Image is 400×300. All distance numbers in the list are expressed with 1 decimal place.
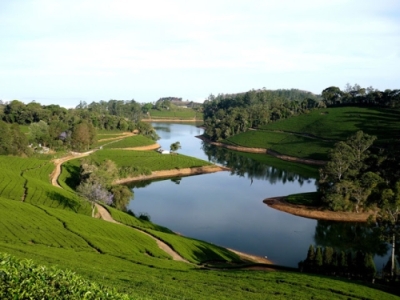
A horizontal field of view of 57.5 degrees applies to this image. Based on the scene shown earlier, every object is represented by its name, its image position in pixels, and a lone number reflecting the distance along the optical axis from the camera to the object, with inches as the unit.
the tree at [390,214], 1571.1
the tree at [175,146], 4552.2
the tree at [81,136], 4106.8
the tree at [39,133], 4141.2
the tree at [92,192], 1947.0
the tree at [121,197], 2395.4
